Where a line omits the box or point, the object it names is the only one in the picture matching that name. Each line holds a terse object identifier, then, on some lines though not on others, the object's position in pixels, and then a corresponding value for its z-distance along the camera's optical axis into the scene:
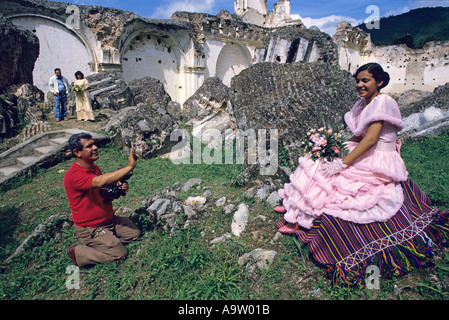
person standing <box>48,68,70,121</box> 8.23
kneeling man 2.63
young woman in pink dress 2.29
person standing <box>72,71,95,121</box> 8.43
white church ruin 10.02
